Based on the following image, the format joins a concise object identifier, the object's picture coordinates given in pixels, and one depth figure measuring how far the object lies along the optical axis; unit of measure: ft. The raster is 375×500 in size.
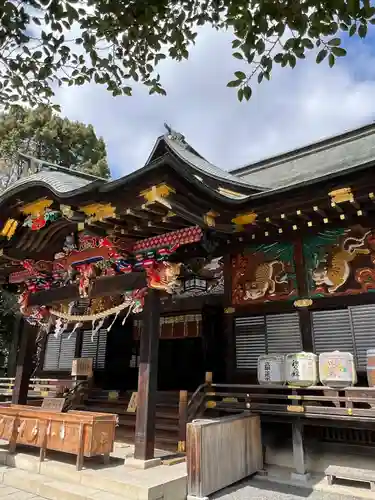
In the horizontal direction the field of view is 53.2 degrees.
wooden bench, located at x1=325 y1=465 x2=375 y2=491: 18.43
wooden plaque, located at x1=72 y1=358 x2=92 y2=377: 37.23
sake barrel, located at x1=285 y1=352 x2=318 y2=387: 20.59
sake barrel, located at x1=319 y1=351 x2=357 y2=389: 19.45
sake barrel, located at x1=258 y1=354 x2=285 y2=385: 21.59
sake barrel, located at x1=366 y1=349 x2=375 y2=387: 19.34
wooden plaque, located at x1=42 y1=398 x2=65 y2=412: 24.75
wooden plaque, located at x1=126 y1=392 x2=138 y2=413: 28.02
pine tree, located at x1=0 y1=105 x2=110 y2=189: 77.05
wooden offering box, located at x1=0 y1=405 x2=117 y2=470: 18.66
